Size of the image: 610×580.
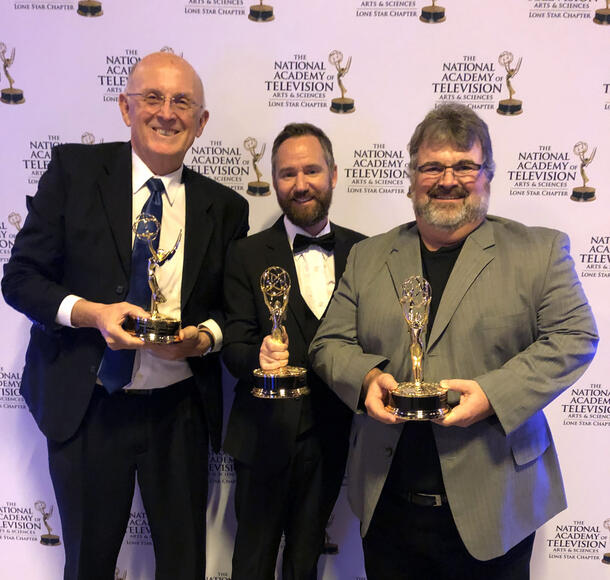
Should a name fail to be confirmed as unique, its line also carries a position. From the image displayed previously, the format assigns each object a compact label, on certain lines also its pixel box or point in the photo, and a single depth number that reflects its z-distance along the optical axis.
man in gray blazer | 1.64
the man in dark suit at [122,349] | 2.03
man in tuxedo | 2.07
